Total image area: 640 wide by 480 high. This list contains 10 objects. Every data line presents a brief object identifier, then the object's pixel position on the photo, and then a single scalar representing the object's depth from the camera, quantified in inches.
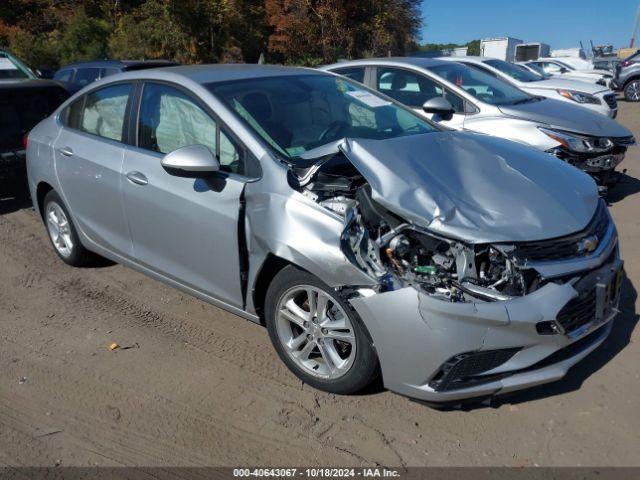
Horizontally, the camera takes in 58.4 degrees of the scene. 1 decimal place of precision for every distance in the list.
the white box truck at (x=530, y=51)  1288.1
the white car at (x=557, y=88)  435.8
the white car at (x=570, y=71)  693.9
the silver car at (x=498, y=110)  236.1
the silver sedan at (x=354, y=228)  104.5
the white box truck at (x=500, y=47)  1232.8
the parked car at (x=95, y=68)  422.6
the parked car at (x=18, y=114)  259.9
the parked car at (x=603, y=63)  979.0
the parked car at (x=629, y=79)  710.5
